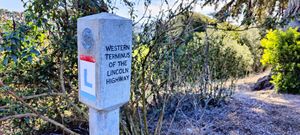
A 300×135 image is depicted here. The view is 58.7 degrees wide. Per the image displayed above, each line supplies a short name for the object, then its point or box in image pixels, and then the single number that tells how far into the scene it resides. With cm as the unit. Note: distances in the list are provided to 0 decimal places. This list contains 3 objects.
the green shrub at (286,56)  575
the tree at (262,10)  255
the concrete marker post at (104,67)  126
